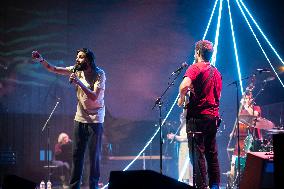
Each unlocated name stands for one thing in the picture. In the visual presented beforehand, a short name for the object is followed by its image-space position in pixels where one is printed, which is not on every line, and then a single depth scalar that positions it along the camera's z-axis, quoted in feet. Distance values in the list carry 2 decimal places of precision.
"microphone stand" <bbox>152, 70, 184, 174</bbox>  20.71
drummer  26.07
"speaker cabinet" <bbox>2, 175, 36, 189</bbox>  11.10
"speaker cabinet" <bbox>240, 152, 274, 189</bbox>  13.60
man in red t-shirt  17.52
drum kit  24.72
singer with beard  18.13
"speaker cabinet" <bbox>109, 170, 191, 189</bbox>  9.31
